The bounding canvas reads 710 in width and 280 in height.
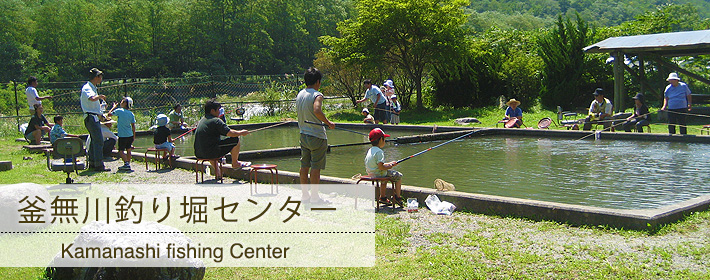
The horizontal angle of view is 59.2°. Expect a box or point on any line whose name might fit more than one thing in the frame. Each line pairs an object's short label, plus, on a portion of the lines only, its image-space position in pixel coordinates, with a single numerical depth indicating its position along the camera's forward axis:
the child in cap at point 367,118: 16.58
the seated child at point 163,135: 11.07
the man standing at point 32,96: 14.20
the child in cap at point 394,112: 18.29
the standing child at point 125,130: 11.09
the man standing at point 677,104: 13.53
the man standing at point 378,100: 16.84
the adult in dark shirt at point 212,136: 8.76
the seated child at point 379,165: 7.09
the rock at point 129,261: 4.06
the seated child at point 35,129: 14.32
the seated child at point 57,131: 12.71
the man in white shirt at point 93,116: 9.91
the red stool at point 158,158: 10.98
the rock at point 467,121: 20.08
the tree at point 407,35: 24.91
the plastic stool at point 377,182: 7.08
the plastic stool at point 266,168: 8.19
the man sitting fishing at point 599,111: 15.23
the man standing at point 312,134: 7.40
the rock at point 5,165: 10.73
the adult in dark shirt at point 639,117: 14.37
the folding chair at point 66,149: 8.80
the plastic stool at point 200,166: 9.08
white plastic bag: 6.97
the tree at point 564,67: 24.83
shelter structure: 18.04
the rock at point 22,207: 5.70
